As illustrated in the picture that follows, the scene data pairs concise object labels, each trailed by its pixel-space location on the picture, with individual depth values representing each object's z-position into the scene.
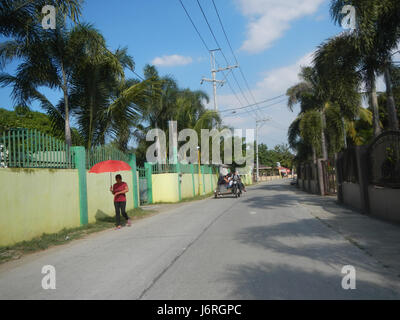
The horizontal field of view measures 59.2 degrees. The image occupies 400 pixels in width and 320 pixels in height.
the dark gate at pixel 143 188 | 20.44
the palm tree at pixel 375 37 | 10.95
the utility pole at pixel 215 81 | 31.74
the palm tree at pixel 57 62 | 12.00
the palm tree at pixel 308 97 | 24.82
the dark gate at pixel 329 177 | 19.59
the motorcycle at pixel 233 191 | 22.83
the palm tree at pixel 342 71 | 13.12
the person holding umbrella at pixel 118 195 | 10.94
